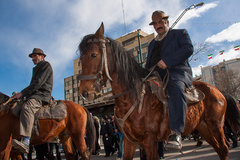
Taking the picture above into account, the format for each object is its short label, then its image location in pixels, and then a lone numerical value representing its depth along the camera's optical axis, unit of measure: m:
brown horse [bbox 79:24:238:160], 2.77
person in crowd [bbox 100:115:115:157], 10.60
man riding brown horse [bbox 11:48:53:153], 4.31
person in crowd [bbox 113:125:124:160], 8.18
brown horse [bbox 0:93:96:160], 4.50
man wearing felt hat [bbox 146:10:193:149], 2.86
